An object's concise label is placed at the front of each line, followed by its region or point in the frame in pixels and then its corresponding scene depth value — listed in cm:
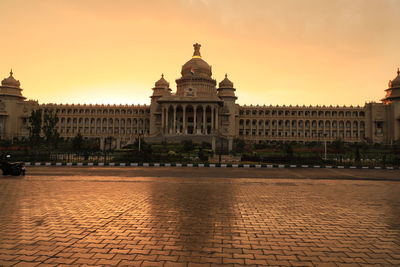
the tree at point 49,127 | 3641
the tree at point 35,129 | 3556
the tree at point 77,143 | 4127
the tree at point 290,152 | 2726
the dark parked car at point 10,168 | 1509
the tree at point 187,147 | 3859
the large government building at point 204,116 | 6725
